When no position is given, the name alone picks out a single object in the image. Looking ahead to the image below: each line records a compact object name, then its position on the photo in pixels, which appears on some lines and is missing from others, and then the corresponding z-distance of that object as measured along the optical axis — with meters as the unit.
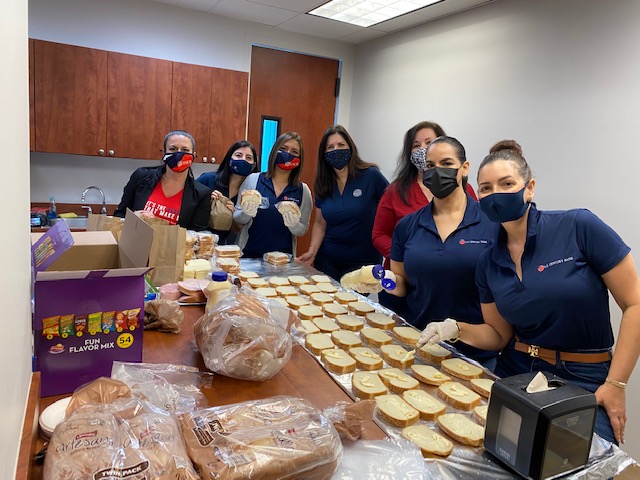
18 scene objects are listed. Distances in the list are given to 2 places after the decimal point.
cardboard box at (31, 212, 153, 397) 1.02
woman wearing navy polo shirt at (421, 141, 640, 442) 1.54
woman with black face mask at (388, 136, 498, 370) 1.99
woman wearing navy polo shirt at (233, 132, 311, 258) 3.11
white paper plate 0.90
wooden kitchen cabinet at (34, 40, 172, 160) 3.70
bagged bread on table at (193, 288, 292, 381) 1.24
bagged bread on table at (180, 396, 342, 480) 0.77
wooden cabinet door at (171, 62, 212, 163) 4.17
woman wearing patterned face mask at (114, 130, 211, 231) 2.67
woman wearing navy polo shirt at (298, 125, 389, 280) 3.24
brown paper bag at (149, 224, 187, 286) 1.87
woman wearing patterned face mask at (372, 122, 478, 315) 2.76
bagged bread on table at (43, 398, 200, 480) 0.69
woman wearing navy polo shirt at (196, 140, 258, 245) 3.31
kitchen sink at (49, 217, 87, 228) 3.96
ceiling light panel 3.92
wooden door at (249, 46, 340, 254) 4.97
